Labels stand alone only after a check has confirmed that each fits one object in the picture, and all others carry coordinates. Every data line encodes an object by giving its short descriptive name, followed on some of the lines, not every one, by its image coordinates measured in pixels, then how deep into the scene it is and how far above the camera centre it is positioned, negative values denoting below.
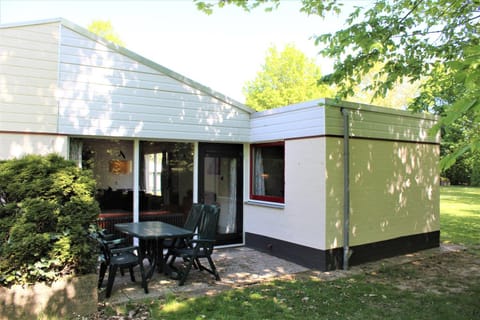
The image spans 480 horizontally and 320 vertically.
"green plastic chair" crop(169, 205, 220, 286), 5.04 -1.11
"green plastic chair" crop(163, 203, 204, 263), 5.52 -0.95
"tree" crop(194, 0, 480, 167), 5.61 +2.22
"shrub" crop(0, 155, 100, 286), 3.66 -0.53
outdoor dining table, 4.80 -0.86
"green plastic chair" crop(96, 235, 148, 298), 4.44 -1.15
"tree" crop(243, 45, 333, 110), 30.22 +7.95
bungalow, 5.74 +0.41
